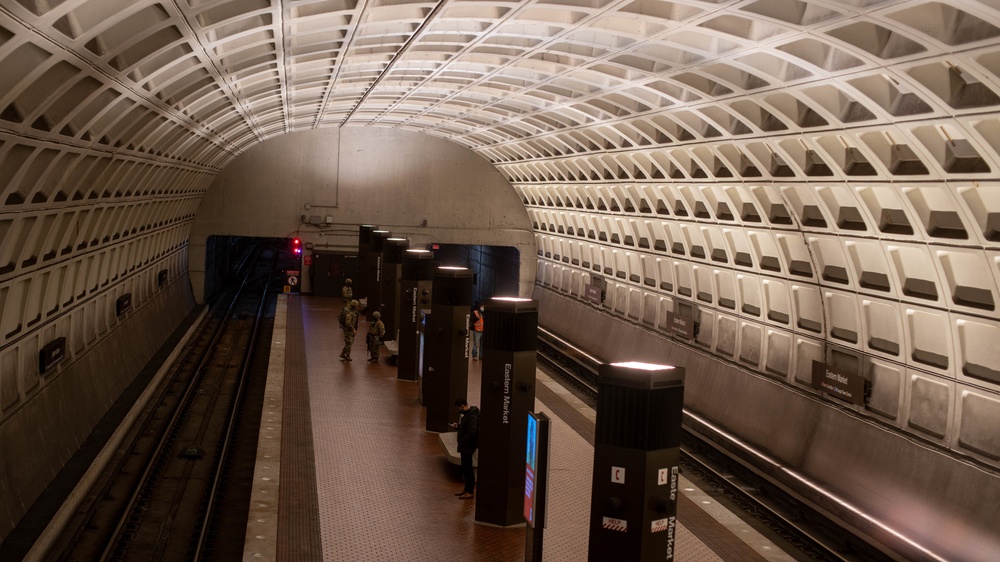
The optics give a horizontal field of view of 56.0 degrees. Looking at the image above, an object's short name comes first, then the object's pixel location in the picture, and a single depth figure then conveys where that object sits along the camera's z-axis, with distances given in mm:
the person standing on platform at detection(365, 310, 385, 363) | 22531
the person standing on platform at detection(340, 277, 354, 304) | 26375
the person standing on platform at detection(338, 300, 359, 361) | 22625
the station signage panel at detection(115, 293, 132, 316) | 22669
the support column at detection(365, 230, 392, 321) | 29203
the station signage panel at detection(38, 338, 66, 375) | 15594
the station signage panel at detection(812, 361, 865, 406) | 15930
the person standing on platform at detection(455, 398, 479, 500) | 12883
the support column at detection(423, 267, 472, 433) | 16469
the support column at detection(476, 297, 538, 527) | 12086
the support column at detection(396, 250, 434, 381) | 20484
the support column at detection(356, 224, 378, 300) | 31812
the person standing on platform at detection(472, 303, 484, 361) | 24172
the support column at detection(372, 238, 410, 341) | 24469
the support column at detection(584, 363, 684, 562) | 8375
